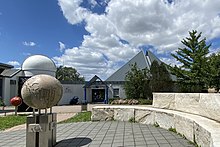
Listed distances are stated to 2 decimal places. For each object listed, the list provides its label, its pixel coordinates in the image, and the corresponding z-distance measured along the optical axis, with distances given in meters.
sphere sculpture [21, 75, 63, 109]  4.04
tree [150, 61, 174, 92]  17.01
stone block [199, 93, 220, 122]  3.88
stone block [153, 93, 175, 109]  6.69
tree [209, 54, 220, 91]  16.65
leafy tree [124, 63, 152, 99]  16.83
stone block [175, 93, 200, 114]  5.19
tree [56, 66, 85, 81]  46.35
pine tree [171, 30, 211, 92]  19.88
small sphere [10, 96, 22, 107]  11.99
